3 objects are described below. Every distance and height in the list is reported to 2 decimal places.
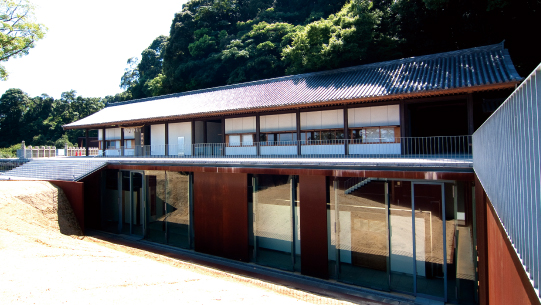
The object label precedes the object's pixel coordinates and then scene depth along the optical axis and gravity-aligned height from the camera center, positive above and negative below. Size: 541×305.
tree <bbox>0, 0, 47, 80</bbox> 20.39 +8.81
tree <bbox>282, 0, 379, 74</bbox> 19.50 +7.58
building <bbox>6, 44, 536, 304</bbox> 7.65 -0.84
